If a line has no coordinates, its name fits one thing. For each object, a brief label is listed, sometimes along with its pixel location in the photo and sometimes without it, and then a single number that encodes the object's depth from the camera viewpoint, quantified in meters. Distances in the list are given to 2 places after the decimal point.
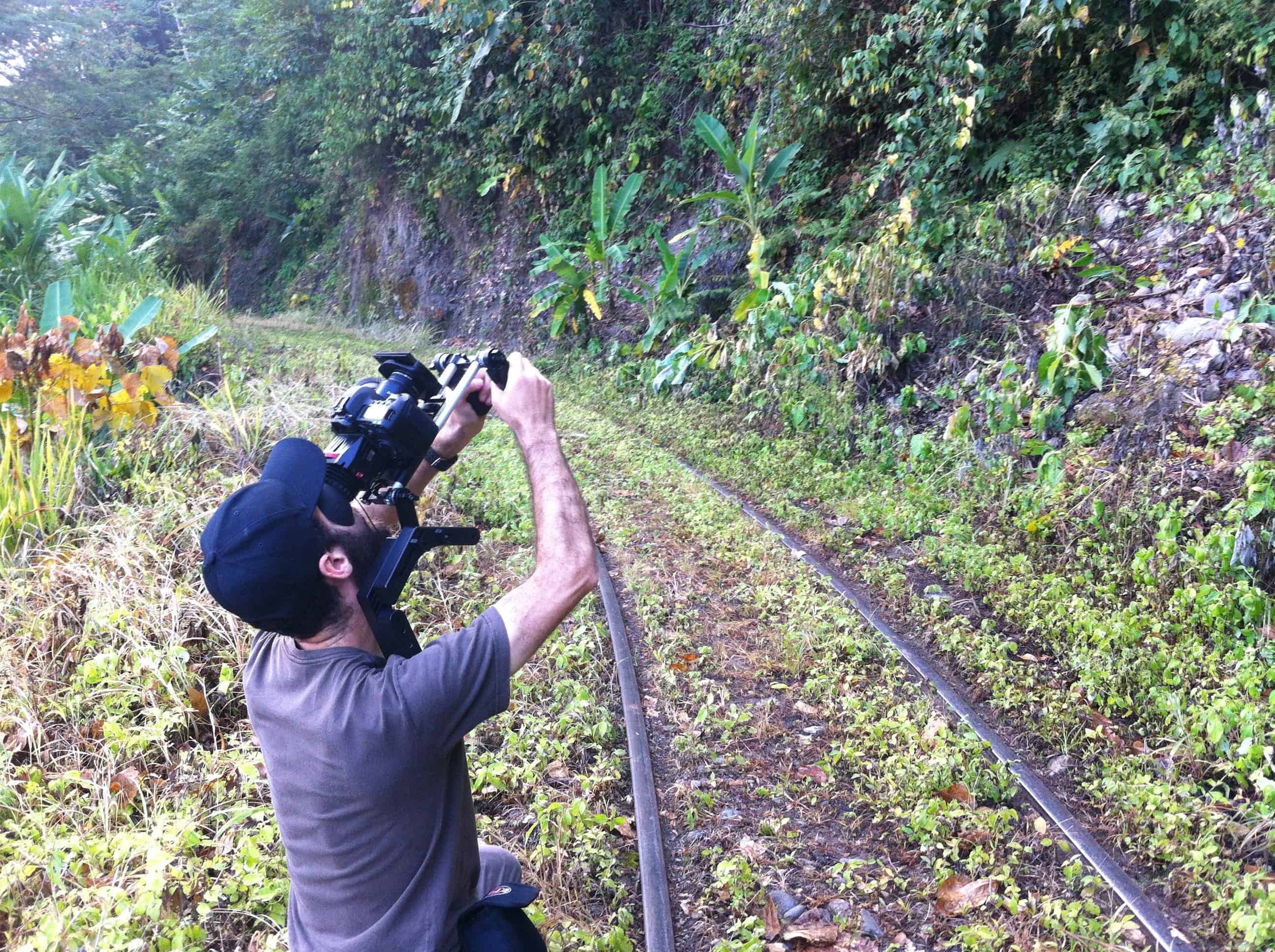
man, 1.67
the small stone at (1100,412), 5.49
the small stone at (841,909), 2.99
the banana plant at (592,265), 11.95
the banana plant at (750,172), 9.62
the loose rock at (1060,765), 3.56
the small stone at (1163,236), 6.27
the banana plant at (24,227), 8.99
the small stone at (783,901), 3.04
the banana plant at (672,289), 10.74
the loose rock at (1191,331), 5.28
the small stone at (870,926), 2.90
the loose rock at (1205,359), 5.10
